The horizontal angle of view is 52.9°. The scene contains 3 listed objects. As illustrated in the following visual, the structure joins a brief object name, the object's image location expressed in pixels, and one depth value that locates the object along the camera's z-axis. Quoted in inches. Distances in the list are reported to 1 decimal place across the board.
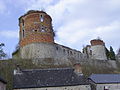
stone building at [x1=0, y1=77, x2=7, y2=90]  452.3
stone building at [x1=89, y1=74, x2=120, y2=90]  589.7
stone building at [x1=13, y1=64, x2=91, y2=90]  493.7
